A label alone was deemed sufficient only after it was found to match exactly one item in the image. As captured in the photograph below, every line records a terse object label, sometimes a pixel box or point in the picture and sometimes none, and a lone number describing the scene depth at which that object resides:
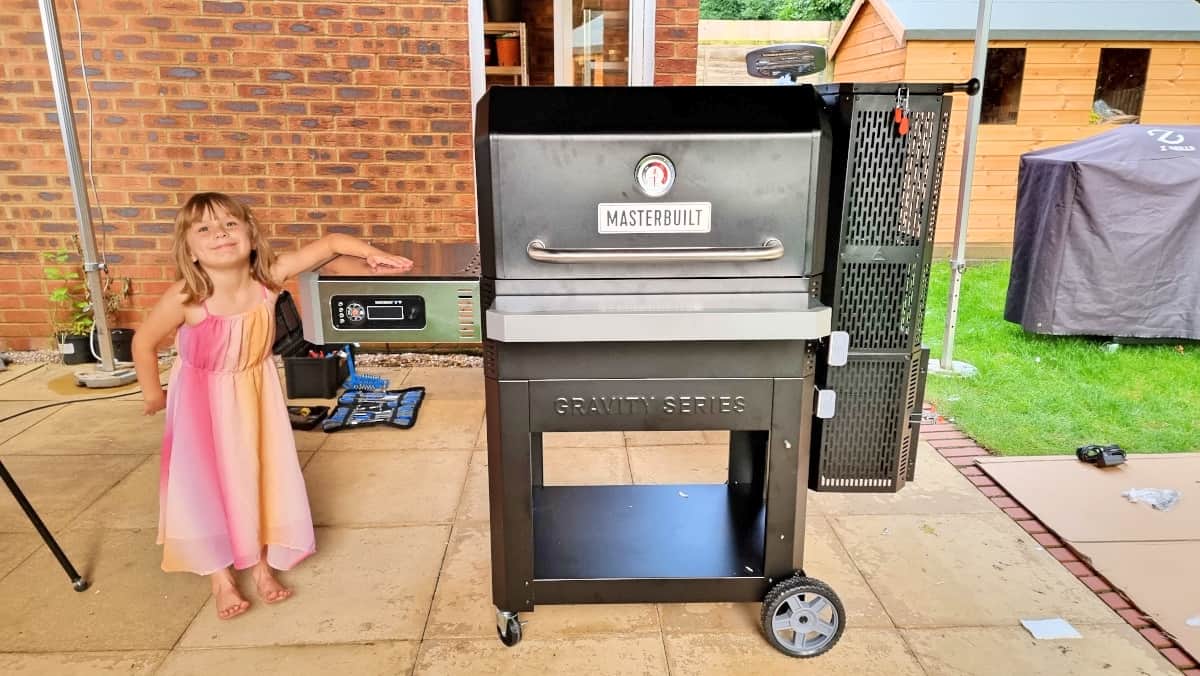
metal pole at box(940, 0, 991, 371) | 3.92
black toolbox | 3.92
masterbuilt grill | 1.59
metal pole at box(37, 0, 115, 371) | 3.67
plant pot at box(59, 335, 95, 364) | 4.48
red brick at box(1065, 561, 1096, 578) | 2.36
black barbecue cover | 4.62
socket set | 3.58
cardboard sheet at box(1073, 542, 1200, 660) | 2.11
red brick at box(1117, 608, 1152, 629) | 2.10
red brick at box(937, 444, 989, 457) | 3.32
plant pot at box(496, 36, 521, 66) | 4.85
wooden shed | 8.06
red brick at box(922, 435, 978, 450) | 3.41
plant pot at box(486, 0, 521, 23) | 4.97
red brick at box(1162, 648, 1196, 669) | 1.94
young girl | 1.94
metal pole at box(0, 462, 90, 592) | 2.08
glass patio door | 4.30
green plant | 4.52
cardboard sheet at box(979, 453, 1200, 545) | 2.60
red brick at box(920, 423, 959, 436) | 3.62
